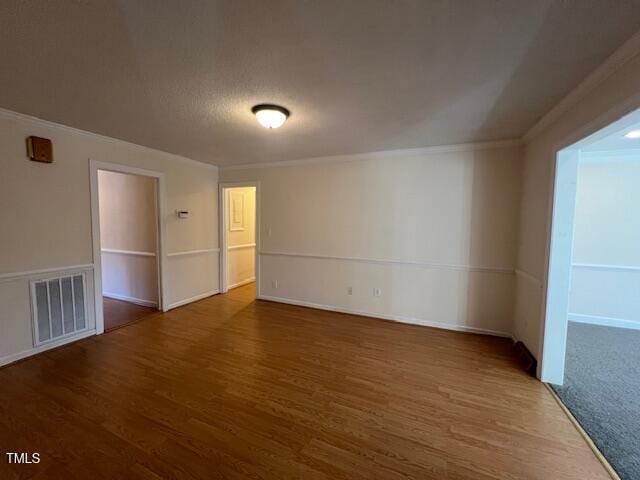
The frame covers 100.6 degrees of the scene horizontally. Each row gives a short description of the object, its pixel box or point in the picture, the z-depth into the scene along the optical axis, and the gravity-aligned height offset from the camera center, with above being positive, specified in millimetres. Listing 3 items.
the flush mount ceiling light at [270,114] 2322 +961
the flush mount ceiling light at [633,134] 2695 +994
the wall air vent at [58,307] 2793 -990
